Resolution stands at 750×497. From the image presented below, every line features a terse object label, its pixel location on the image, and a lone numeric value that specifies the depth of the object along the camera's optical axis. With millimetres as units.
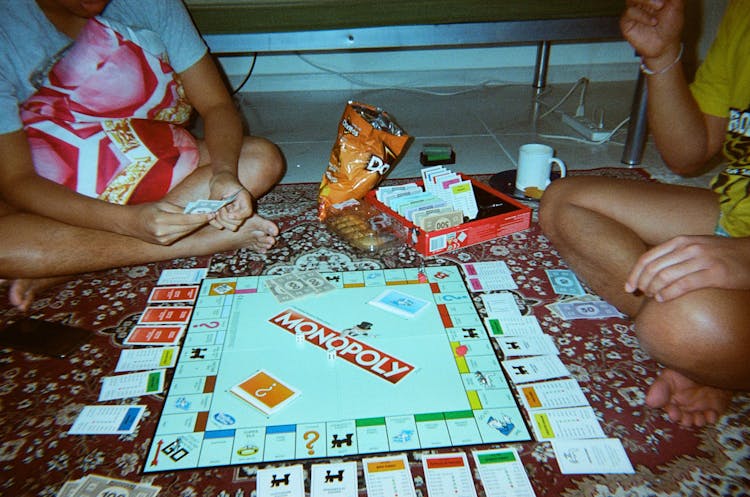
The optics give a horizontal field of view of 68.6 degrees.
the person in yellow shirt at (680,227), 846
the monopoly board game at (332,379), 879
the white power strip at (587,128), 2178
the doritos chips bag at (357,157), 1554
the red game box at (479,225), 1377
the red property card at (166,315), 1160
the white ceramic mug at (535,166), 1640
